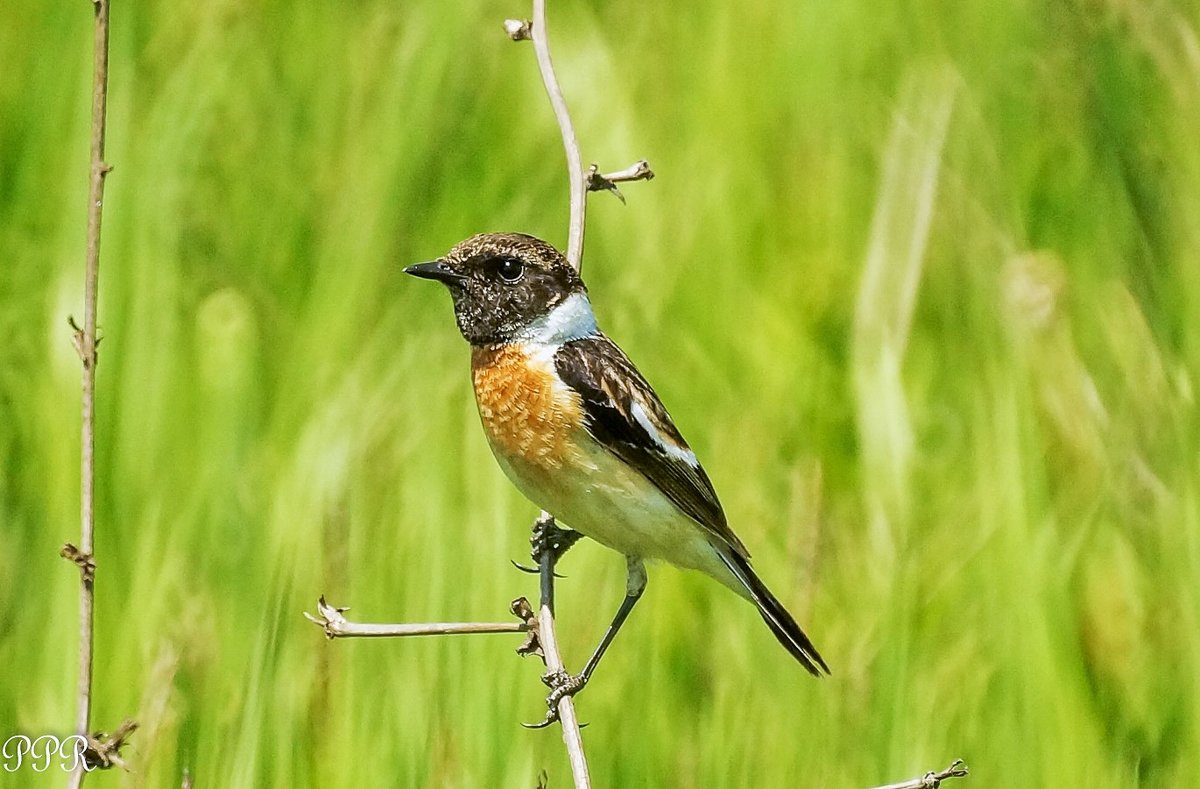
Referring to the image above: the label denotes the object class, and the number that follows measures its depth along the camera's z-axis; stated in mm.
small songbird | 6844
